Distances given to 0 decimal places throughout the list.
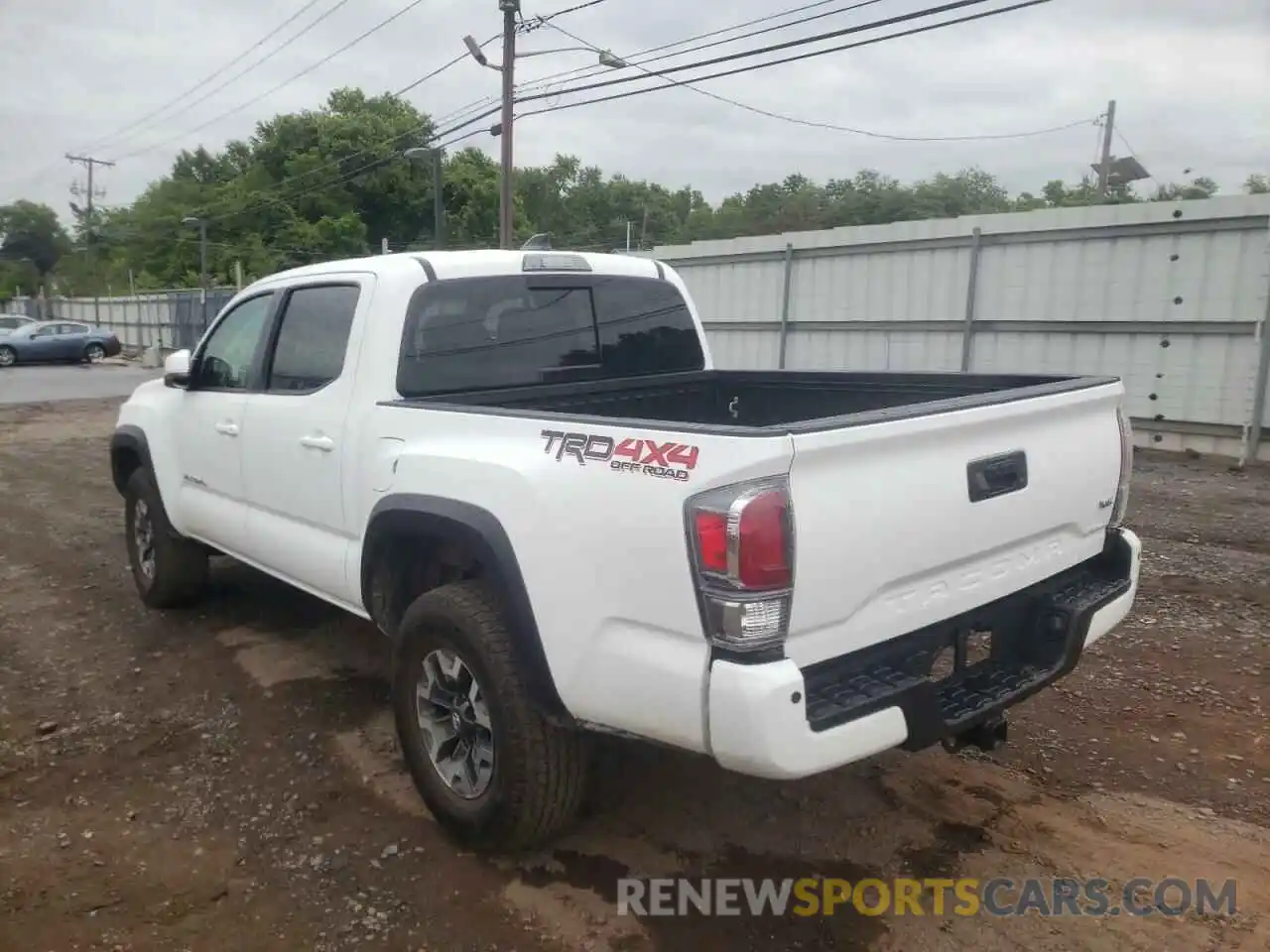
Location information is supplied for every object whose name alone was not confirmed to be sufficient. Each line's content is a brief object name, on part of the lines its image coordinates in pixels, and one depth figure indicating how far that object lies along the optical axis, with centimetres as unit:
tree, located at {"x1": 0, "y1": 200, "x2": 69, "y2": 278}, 7306
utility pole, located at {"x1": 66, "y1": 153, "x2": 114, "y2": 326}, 6525
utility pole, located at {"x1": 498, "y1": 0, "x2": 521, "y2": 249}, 1936
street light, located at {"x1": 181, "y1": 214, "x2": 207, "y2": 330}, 4104
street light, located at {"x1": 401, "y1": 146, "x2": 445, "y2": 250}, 2594
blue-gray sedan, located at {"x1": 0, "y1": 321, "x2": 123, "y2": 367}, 3047
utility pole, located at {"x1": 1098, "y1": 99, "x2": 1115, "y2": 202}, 3381
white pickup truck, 233
